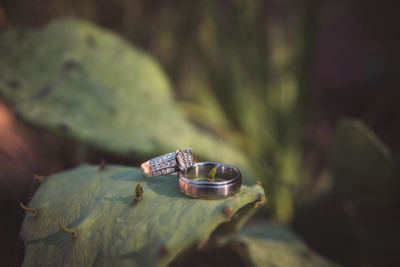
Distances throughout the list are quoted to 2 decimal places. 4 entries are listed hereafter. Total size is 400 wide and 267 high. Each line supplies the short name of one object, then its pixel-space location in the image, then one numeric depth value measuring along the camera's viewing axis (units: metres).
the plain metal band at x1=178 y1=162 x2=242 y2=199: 0.14
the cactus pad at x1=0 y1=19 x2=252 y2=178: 0.23
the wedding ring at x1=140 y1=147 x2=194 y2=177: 0.16
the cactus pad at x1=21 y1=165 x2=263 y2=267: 0.13
